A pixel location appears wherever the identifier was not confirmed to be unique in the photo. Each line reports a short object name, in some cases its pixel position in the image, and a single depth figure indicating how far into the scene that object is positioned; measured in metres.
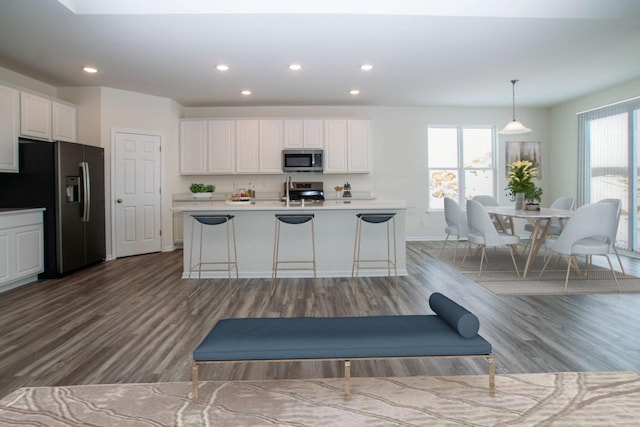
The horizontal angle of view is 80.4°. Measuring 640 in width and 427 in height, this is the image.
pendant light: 5.35
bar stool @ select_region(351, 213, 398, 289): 4.41
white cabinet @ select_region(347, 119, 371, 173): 7.00
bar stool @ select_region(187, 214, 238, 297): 4.34
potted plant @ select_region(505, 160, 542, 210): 4.96
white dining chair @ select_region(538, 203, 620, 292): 3.85
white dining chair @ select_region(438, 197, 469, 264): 5.30
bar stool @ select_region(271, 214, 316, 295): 4.12
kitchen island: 4.65
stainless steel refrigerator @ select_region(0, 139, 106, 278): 4.71
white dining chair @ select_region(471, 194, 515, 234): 6.18
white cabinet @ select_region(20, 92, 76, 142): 4.76
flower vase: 5.11
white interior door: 6.03
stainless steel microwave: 6.86
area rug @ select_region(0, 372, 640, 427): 1.77
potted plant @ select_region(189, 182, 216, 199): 6.66
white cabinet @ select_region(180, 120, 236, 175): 6.98
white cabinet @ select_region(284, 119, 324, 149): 6.96
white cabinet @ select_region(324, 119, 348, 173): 6.98
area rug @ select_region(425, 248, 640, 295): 3.95
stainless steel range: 7.01
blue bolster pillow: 1.96
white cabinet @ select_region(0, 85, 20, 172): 4.43
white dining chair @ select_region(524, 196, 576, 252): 5.56
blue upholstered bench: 1.88
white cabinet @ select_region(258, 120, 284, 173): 6.96
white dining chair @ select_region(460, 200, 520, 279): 4.54
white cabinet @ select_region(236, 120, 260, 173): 6.96
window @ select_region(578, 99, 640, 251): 5.84
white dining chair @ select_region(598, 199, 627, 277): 3.92
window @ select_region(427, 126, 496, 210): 7.65
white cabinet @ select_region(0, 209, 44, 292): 4.07
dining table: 4.42
